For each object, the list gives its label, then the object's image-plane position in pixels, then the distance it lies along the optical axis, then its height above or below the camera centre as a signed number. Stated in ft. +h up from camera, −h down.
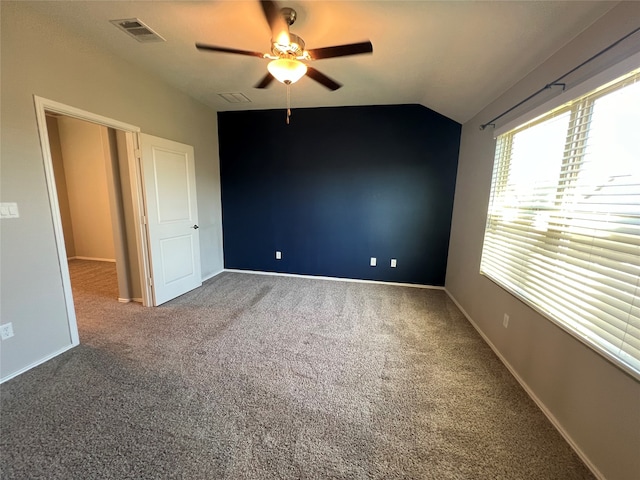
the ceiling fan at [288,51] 5.37 +3.28
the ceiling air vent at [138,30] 6.52 +4.34
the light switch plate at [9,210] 5.85 -0.42
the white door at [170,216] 9.68 -0.84
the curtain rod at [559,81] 4.34 +2.71
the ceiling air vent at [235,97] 11.24 +4.45
